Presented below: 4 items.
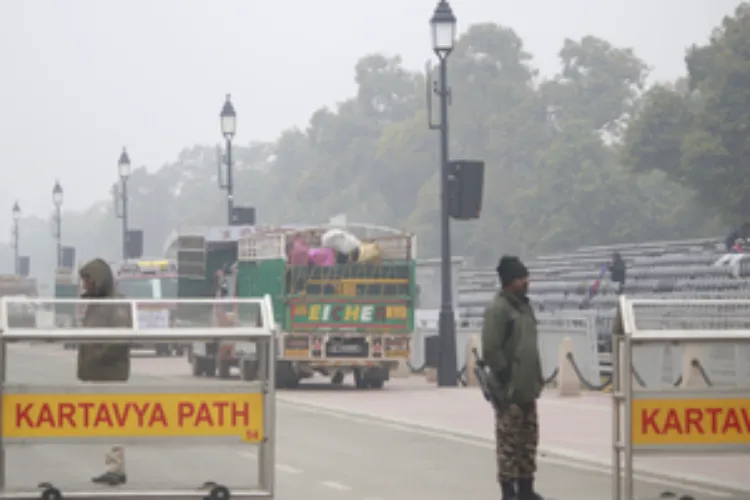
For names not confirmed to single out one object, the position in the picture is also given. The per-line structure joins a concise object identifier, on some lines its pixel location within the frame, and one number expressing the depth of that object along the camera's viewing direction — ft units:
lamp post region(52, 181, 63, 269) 317.63
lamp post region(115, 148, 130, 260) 250.16
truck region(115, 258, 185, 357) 196.75
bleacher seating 159.12
